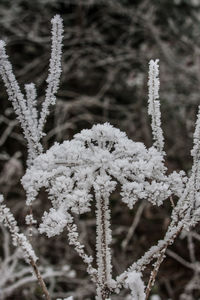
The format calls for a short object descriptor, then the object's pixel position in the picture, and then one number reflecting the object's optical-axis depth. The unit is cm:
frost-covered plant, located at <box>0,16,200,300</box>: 37
